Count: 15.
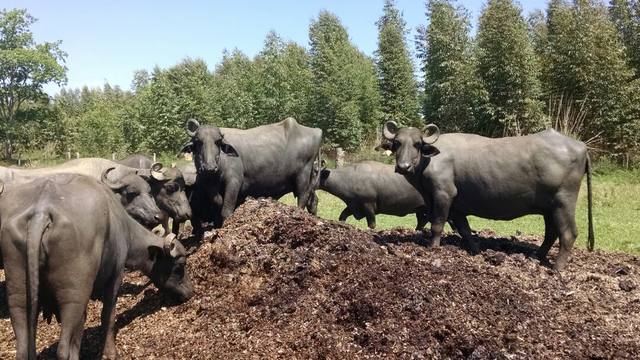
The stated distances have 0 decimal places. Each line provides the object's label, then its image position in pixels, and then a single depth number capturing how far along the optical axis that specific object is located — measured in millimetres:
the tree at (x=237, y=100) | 43500
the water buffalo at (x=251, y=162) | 9820
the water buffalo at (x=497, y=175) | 9109
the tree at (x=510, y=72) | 29781
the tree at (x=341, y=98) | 39594
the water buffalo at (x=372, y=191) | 13758
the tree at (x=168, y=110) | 45438
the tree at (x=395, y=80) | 44250
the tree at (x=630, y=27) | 33969
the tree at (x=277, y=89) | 42812
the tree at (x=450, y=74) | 32969
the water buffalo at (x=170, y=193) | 8945
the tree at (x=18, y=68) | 53062
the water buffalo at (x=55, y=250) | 4691
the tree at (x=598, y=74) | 29781
